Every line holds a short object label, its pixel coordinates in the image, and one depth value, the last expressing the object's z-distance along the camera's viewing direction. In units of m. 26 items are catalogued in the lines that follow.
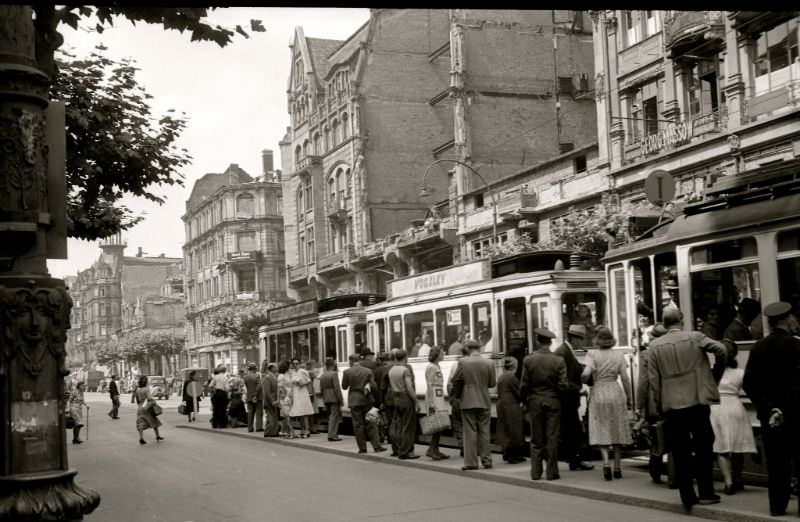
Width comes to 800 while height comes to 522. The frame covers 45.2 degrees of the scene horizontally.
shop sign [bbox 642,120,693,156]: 31.30
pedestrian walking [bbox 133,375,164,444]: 24.47
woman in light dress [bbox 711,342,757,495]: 10.34
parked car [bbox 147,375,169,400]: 65.00
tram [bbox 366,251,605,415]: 17.62
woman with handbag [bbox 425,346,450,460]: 16.41
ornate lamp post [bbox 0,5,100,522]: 6.00
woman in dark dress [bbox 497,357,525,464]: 15.20
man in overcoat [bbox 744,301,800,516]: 8.84
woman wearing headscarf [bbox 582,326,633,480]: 12.23
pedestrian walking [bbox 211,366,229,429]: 28.88
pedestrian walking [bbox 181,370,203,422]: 34.44
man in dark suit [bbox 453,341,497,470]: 14.61
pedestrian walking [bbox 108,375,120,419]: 42.14
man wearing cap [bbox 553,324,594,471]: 13.76
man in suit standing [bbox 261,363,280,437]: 24.45
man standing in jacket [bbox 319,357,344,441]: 21.98
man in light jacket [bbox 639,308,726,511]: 9.61
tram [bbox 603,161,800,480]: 10.92
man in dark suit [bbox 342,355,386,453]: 18.58
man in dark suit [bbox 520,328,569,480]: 12.72
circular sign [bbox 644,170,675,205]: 18.73
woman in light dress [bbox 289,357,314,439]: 23.52
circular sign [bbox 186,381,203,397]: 34.56
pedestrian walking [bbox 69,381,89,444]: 26.45
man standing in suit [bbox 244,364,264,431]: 26.61
